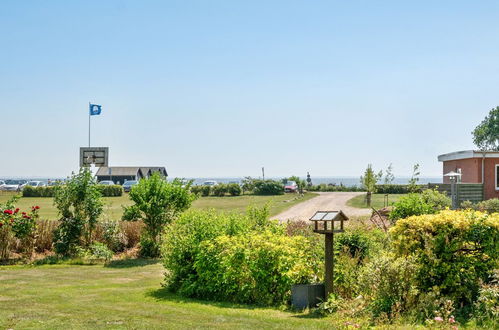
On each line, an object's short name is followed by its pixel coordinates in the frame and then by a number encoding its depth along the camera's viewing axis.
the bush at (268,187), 52.00
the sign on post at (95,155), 37.19
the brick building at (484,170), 28.45
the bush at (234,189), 50.96
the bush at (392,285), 7.82
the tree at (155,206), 16.28
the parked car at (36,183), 57.97
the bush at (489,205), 22.23
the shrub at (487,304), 7.18
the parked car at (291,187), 53.88
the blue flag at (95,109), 38.66
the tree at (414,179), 24.73
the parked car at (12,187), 60.81
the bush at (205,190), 50.91
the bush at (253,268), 9.04
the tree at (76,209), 16.12
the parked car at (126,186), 56.43
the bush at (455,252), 7.99
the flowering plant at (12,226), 15.42
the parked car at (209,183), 63.03
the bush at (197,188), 49.95
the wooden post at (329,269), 8.44
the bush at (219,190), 50.81
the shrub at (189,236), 10.23
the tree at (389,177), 35.34
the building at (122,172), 85.45
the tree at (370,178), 37.00
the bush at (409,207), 14.00
